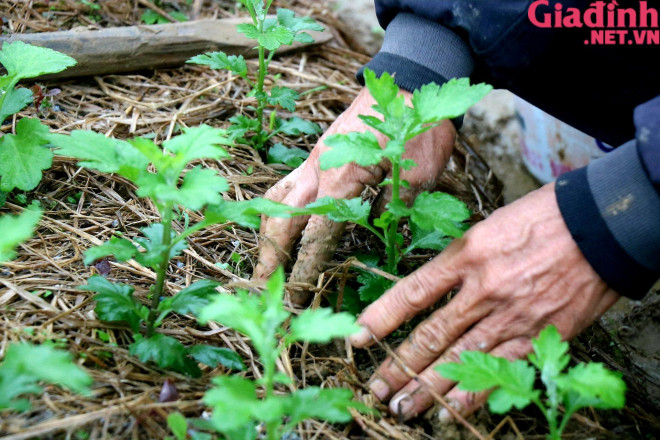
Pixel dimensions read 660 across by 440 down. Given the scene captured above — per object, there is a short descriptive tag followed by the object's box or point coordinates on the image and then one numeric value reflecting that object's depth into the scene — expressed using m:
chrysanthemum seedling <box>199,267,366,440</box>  0.86
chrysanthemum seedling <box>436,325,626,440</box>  0.90
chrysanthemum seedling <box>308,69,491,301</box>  0.95
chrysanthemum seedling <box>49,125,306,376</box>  0.93
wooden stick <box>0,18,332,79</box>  1.22
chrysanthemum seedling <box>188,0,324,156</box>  1.14
